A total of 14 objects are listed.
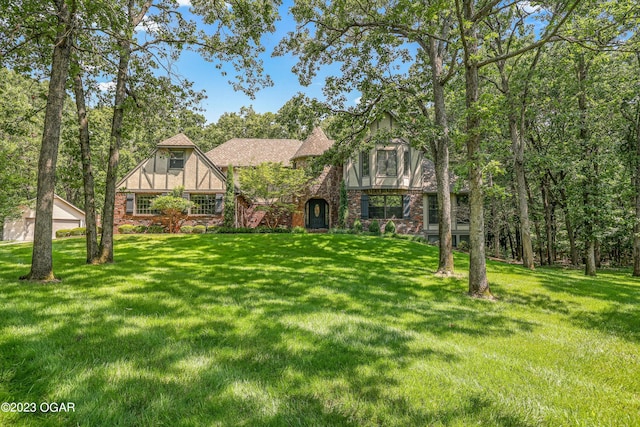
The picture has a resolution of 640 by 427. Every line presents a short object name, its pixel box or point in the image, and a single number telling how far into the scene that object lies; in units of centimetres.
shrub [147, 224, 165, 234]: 1994
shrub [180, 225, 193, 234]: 1988
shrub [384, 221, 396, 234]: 2070
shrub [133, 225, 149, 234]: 1989
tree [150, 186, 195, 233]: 1880
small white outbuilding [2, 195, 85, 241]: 2730
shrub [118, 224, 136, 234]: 1962
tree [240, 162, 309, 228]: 2008
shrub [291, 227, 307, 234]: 1973
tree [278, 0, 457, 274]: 968
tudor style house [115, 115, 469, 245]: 2147
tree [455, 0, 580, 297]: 698
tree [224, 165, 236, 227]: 2092
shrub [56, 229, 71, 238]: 2031
